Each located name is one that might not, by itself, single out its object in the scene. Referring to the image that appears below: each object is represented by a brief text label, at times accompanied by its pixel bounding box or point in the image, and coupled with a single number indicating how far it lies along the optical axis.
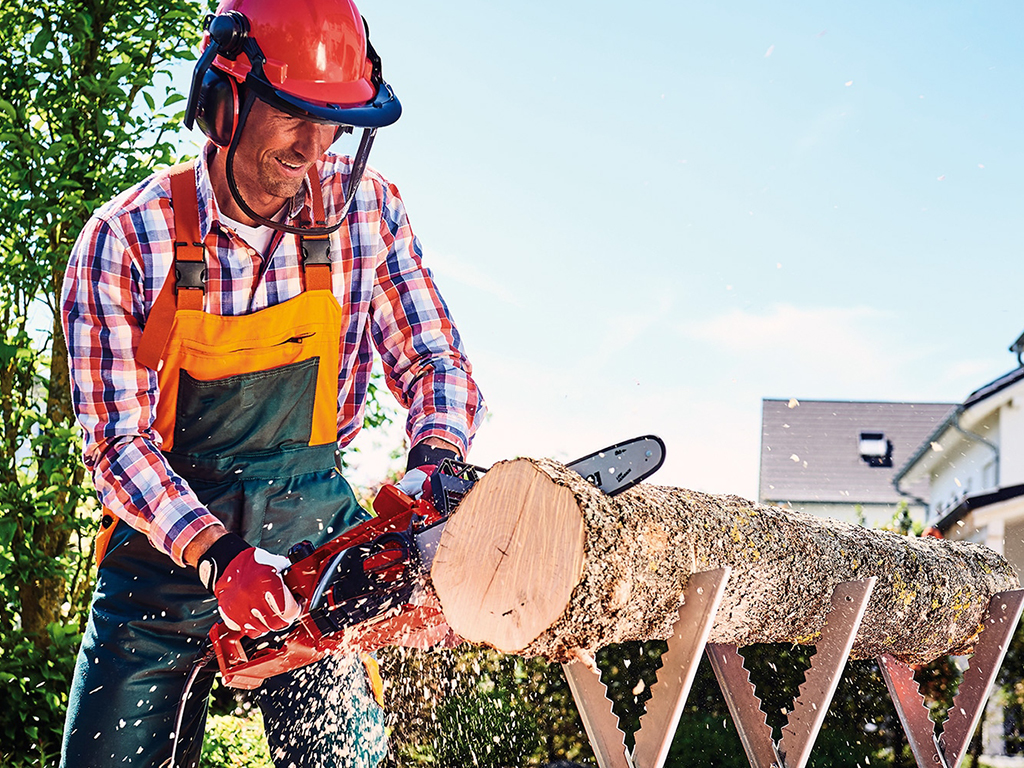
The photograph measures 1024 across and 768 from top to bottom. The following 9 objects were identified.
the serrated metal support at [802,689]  2.97
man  2.26
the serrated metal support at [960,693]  3.56
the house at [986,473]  9.61
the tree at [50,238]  4.39
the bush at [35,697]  4.23
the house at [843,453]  24.97
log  2.02
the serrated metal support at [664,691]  2.35
